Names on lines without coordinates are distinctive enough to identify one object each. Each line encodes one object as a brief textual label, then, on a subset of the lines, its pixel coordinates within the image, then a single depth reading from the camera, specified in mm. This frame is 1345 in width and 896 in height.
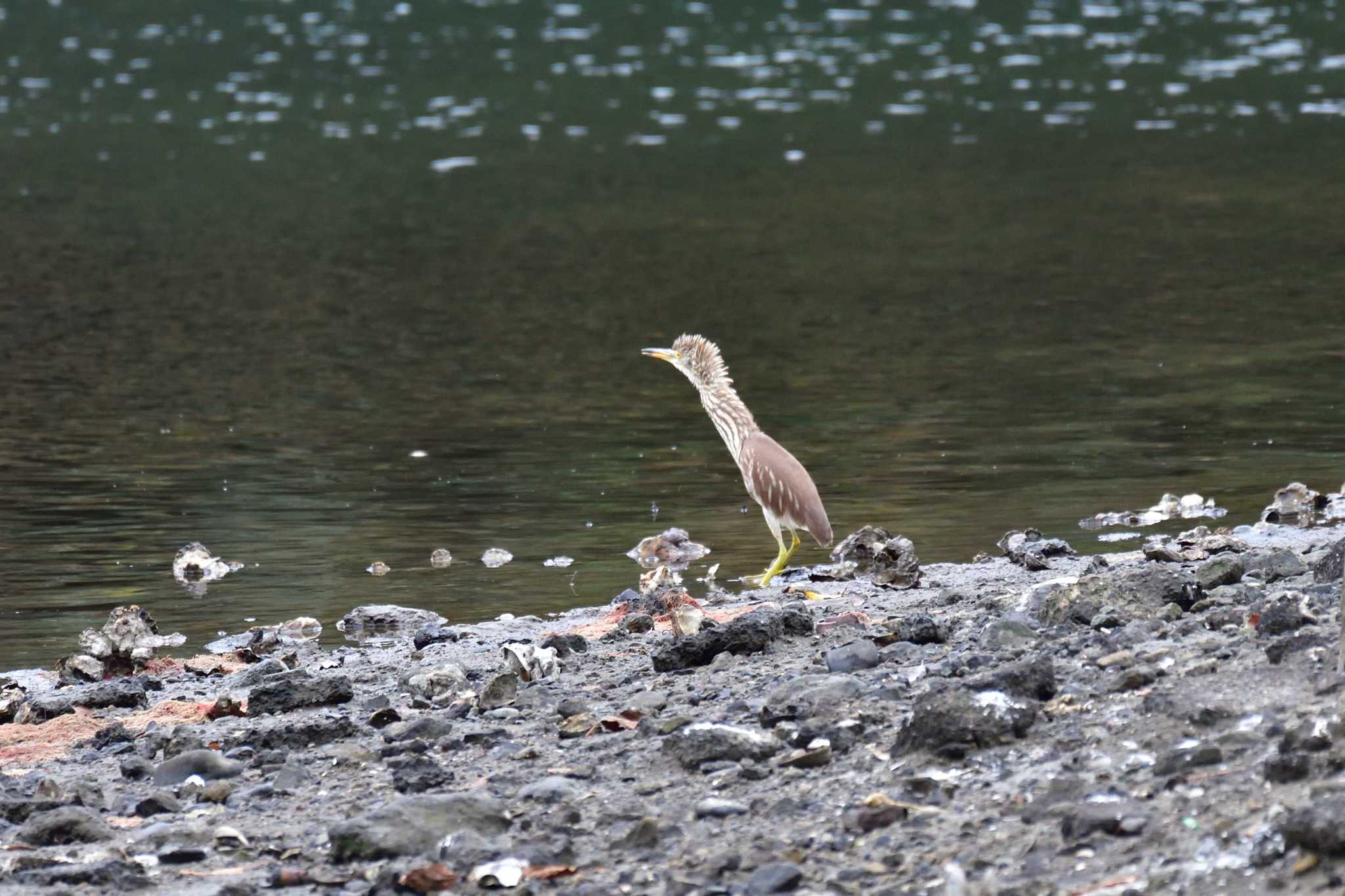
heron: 22047
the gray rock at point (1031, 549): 21687
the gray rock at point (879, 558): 21516
